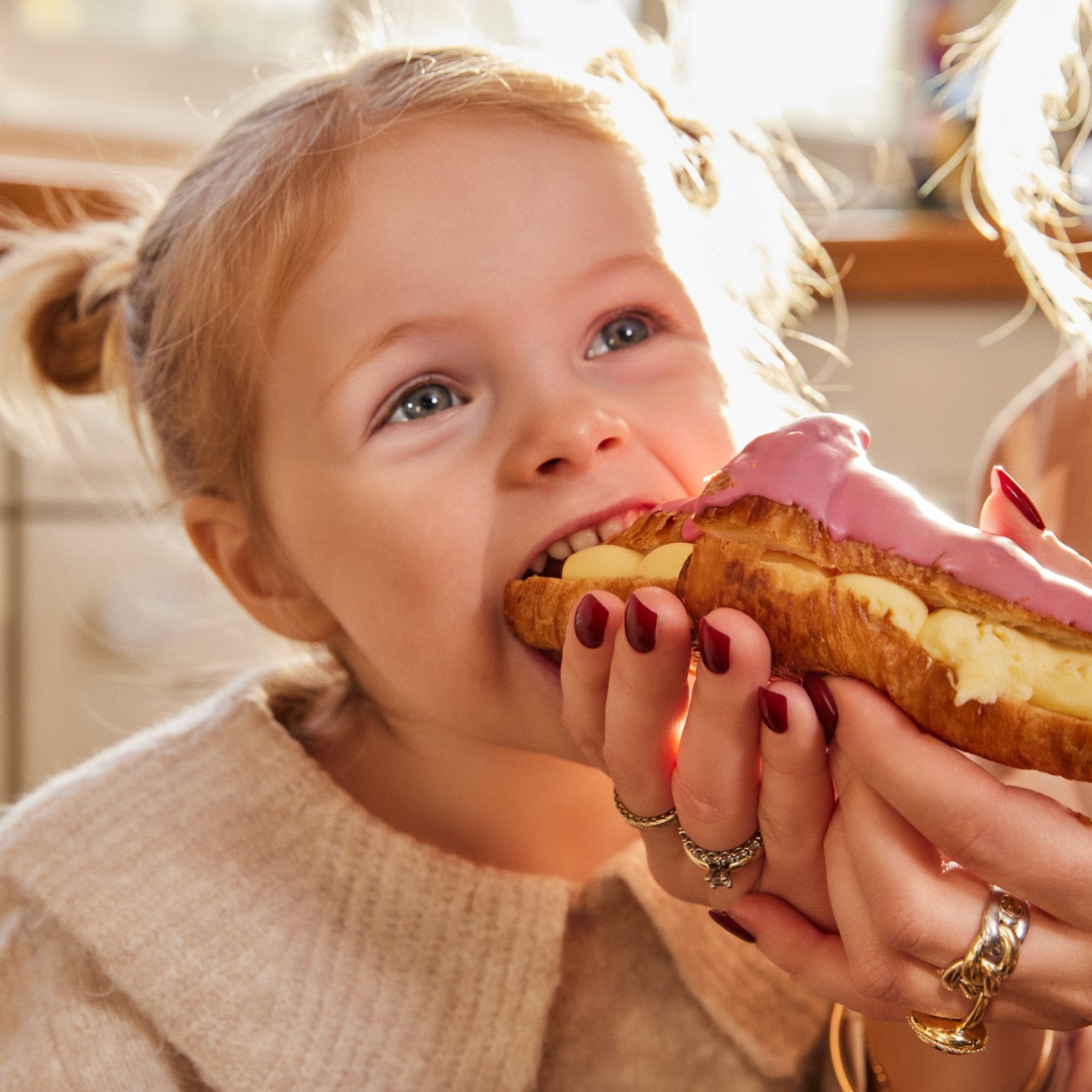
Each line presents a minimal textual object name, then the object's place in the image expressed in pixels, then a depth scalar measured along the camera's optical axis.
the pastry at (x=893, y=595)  0.35
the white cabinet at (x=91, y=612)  0.83
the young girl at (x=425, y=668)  0.46
